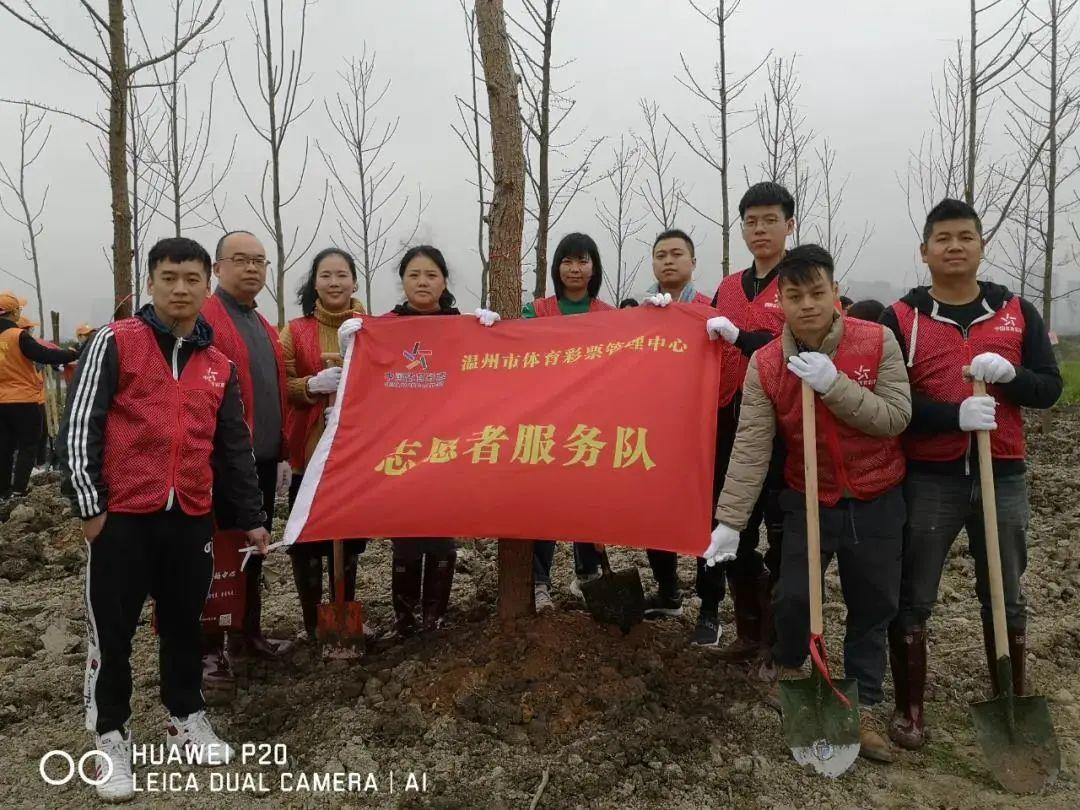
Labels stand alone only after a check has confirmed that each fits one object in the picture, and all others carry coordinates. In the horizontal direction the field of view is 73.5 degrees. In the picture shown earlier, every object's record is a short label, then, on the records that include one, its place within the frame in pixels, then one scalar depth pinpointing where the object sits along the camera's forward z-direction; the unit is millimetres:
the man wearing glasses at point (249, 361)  3611
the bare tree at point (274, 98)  8359
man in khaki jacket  2934
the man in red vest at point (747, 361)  3537
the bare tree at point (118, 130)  4227
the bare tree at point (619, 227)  11891
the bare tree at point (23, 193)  12341
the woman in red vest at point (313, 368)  4004
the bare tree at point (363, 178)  10445
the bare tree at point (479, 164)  8755
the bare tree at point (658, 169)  11156
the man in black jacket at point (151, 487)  2727
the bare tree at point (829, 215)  12586
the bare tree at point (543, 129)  7367
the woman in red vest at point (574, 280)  4152
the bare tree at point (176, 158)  9750
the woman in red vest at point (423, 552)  3939
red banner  3213
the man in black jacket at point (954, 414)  3006
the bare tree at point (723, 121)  9055
